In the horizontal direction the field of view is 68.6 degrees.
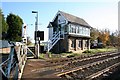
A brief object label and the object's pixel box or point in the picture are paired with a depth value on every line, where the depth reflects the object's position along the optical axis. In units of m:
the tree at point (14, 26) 22.63
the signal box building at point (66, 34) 14.75
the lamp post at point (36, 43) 9.03
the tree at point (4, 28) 19.87
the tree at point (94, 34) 28.78
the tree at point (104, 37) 29.21
